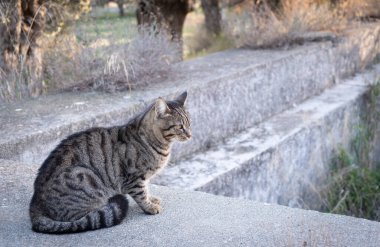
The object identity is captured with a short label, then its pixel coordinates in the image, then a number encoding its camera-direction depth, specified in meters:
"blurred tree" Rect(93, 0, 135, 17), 8.14
